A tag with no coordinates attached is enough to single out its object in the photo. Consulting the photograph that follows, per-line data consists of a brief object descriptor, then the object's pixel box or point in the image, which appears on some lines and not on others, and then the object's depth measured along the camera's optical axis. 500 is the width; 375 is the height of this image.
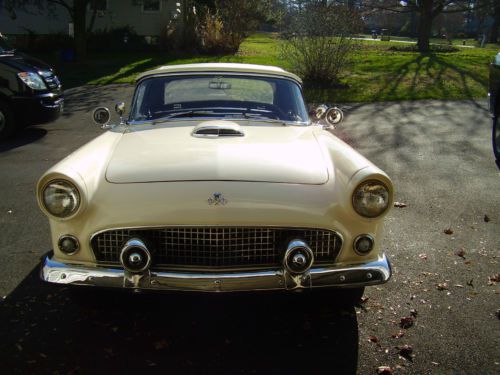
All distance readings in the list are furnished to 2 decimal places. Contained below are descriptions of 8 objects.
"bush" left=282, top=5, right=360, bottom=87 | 13.16
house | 24.20
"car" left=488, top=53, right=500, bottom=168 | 7.96
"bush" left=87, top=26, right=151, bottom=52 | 23.73
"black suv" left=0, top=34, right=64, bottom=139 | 8.75
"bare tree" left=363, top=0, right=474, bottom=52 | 25.00
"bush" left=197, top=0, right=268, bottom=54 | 21.67
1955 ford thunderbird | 3.00
